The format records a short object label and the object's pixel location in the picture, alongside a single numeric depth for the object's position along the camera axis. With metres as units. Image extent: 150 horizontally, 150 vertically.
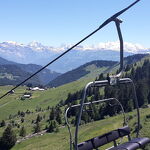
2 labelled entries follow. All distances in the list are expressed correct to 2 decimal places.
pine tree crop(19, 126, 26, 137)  63.65
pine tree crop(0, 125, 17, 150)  55.14
